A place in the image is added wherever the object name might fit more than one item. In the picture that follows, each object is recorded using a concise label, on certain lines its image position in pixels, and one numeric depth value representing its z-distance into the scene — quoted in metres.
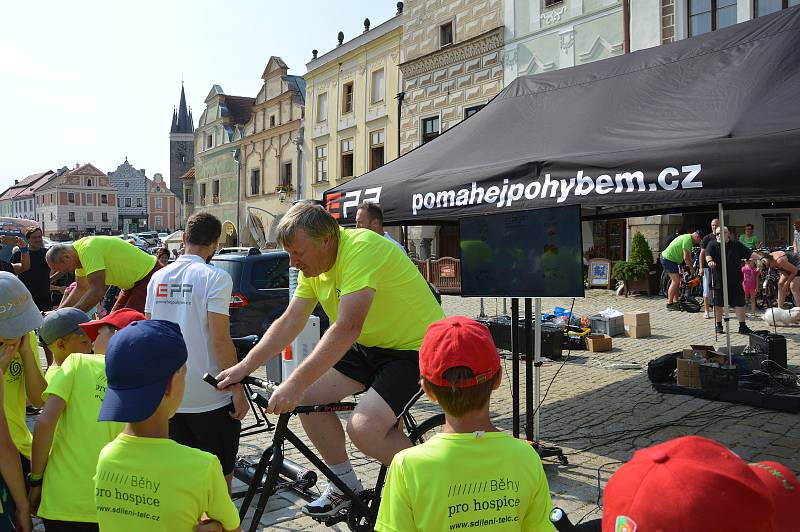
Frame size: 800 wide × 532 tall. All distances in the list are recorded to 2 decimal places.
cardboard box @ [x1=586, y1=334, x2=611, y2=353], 9.62
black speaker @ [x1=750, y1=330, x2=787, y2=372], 7.21
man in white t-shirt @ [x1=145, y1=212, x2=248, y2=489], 3.35
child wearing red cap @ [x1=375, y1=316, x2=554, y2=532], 1.90
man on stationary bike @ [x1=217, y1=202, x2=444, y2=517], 2.94
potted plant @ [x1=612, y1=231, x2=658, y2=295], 17.09
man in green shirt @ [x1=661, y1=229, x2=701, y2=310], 12.95
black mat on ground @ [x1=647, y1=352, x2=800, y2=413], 6.16
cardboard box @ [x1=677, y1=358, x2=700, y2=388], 6.95
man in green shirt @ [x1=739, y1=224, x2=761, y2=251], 15.48
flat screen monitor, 4.21
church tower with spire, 100.12
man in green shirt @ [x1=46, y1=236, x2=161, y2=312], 5.32
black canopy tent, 3.90
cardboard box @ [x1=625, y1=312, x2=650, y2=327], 10.84
